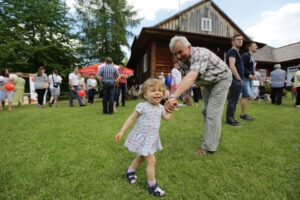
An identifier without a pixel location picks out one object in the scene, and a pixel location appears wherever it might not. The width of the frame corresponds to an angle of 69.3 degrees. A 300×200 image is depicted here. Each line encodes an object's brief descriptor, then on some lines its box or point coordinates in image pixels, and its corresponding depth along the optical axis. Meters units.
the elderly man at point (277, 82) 9.57
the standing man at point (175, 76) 7.72
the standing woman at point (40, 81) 9.55
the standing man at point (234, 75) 4.82
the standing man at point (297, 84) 8.90
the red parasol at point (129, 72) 13.48
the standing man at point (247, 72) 5.84
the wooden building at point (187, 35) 14.04
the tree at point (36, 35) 22.95
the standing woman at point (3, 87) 9.52
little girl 2.30
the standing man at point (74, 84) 10.26
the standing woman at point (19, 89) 11.11
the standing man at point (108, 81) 7.18
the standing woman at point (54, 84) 10.54
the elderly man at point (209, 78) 2.93
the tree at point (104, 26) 22.98
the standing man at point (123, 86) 9.41
